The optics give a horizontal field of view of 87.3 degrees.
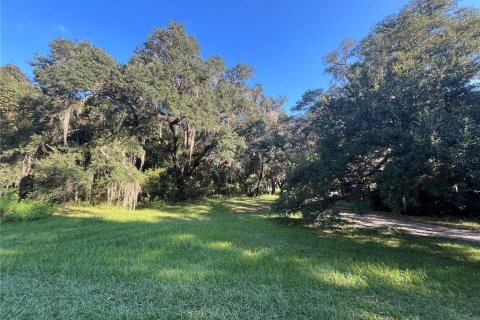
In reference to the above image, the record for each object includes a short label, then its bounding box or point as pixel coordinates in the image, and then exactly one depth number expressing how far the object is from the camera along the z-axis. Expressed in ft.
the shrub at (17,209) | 27.17
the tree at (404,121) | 13.15
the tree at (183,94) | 36.45
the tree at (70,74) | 33.27
